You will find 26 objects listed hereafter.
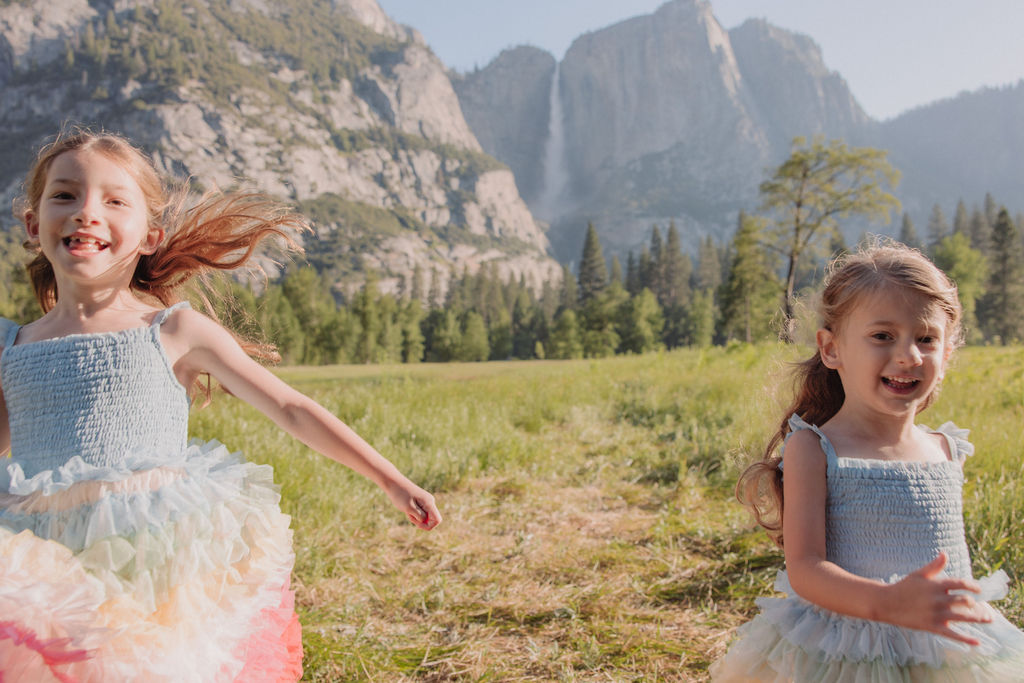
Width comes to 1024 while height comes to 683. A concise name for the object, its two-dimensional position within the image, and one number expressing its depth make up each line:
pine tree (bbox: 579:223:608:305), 79.25
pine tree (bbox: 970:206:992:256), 70.31
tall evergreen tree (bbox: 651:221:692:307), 84.81
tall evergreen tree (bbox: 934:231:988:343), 46.55
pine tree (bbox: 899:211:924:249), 73.79
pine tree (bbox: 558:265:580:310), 87.88
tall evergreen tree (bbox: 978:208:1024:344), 52.75
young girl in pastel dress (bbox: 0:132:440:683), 1.40
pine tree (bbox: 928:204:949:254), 81.38
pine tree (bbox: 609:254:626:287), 91.70
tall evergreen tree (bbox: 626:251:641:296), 86.12
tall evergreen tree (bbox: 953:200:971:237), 72.44
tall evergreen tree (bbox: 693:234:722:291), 89.12
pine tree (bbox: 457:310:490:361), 78.75
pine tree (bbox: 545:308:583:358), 70.38
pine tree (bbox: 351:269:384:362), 66.12
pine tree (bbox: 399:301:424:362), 76.08
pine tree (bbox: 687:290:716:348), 72.38
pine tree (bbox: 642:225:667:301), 85.31
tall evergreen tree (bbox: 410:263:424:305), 107.62
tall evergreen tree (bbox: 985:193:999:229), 75.25
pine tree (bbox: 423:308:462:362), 80.50
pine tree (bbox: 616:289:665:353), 68.44
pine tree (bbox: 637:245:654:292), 85.69
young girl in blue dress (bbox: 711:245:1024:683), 1.47
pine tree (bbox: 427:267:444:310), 105.22
